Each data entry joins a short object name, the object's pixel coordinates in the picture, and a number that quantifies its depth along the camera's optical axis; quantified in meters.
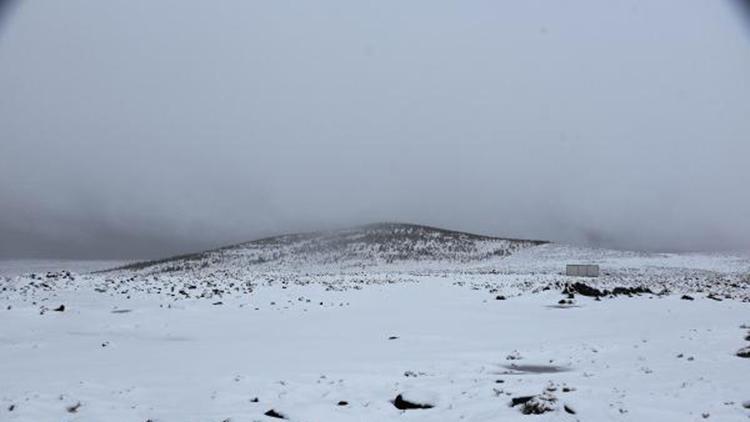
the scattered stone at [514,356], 17.11
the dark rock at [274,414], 11.26
